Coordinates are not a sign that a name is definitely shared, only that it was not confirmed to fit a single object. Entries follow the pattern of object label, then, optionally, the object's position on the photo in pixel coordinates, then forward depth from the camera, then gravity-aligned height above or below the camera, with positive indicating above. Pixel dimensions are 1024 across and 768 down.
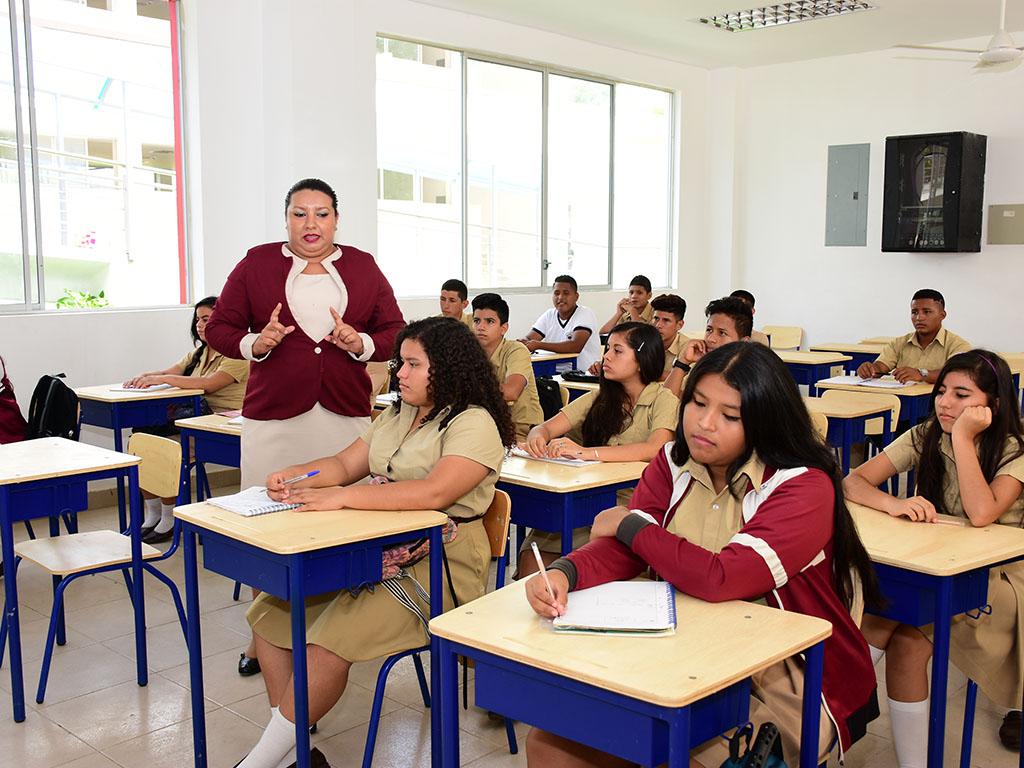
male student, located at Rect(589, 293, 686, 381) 5.68 -0.24
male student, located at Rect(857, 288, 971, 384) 6.08 -0.40
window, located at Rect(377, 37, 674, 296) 7.46 +0.83
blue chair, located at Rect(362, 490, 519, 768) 2.46 -0.93
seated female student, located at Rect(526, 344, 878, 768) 1.82 -0.49
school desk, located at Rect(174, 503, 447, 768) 2.25 -0.63
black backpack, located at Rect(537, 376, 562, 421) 5.08 -0.61
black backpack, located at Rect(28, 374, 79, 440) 4.43 -0.61
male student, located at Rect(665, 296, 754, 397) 4.87 -0.24
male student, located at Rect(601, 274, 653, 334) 7.46 -0.17
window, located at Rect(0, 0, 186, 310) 5.54 +0.65
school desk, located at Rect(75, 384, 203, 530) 4.86 -0.64
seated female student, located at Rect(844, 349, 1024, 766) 2.46 -0.58
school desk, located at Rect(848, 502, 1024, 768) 2.17 -0.65
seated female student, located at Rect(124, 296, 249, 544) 5.09 -0.55
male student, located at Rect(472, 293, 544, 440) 4.57 -0.40
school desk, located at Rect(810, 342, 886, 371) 7.30 -0.55
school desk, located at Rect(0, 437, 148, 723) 2.96 -0.65
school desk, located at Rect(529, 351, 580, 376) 6.75 -0.59
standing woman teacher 3.19 -0.19
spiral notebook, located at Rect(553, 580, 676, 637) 1.66 -0.57
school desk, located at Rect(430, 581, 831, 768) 1.47 -0.59
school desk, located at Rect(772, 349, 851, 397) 6.61 -0.59
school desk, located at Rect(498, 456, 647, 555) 2.93 -0.64
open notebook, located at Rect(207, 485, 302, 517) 2.49 -0.58
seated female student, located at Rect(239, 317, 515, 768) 2.41 -0.55
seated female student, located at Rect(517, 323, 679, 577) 3.30 -0.47
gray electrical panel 8.84 +0.71
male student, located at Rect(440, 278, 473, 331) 6.61 -0.16
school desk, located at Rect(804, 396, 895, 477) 4.41 -0.62
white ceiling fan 4.98 +1.09
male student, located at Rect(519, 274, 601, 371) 7.22 -0.40
